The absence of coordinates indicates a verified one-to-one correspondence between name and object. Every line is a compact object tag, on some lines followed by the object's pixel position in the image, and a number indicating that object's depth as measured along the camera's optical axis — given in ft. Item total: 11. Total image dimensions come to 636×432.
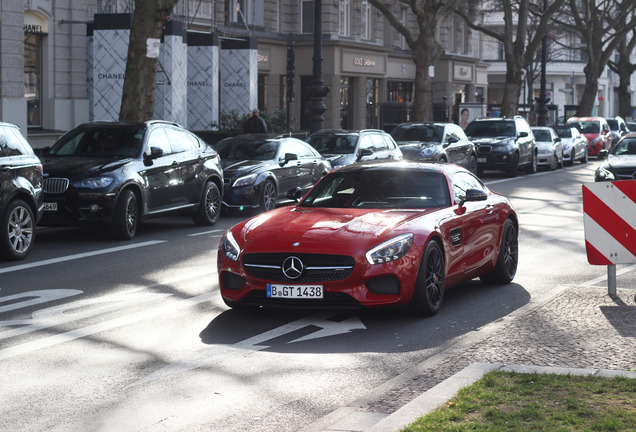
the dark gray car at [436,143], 93.20
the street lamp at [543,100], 185.47
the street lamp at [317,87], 97.96
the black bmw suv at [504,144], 105.81
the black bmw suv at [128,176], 50.57
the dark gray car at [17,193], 43.14
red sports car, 30.04
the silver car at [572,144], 133.90
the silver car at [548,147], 120.16
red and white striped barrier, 34.24
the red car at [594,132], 155.33
